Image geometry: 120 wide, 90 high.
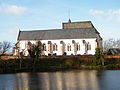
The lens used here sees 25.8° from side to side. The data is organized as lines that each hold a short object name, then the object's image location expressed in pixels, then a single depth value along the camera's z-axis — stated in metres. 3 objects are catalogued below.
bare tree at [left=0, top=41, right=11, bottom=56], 54.98
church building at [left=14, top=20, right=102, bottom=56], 82.38
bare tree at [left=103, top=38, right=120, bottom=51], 119.88
